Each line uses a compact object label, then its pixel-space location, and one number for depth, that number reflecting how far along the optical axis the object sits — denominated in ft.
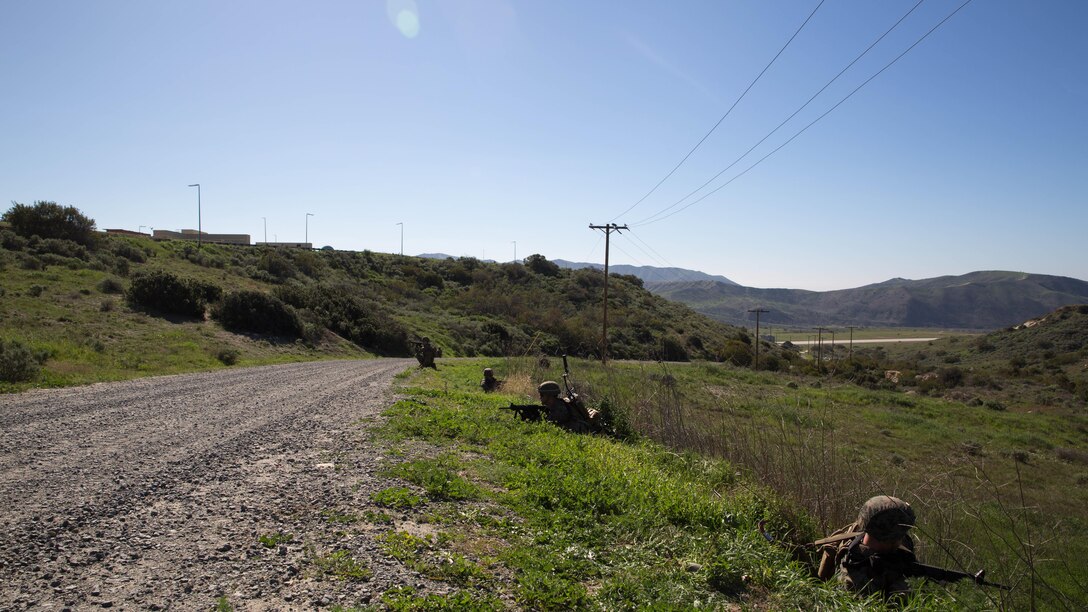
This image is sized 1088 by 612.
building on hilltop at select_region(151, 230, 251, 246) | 246.88
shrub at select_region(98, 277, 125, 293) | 87.25
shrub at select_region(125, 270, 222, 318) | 85.05
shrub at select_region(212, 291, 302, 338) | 90.84
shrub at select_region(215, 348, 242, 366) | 67.77
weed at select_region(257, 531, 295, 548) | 14.34
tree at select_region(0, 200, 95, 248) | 116.57
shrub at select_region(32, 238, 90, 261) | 104.60
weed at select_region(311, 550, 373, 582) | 13.08
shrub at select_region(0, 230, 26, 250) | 101.08
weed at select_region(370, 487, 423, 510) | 17.97
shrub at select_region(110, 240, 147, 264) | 121.70
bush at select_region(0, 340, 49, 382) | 38.70
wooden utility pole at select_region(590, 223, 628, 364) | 118.73
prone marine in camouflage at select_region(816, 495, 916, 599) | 13.69
